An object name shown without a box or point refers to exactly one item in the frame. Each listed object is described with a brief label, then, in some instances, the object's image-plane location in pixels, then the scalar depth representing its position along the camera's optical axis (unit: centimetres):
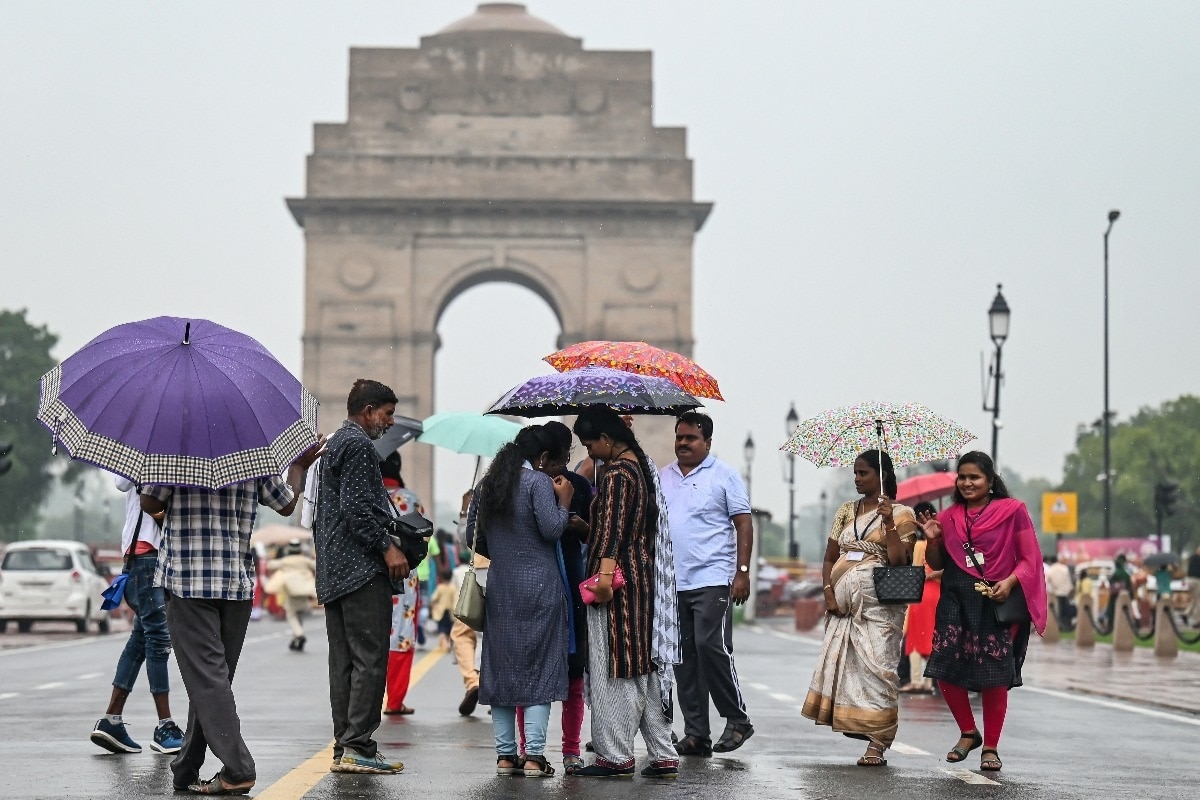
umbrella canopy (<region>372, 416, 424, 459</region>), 1315
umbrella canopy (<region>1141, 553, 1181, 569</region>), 3506
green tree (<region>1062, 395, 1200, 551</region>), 9606
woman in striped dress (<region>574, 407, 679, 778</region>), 1027
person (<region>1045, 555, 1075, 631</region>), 3700
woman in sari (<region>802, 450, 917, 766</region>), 1113
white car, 3164
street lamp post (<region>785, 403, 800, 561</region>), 6041
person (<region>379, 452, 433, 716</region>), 1378
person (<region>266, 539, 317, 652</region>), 2958
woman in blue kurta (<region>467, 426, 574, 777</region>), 1014
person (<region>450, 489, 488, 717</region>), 1438
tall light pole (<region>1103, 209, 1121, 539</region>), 4403
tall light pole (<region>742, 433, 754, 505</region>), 6016
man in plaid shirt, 910
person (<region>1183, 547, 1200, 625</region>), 3609
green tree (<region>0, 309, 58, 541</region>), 7650
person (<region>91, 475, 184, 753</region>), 1131
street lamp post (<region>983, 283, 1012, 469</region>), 3206
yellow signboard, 4512
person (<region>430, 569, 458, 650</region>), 2541
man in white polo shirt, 1176
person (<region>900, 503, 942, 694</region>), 1822
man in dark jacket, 986
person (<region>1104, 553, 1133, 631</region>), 3547
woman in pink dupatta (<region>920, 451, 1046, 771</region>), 1126
